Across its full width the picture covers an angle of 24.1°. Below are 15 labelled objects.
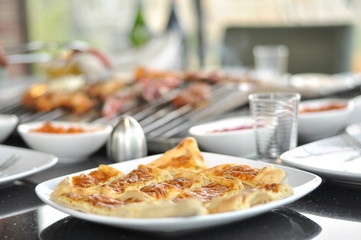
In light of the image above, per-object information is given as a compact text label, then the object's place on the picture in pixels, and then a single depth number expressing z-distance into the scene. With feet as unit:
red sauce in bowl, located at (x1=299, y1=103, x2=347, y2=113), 4.40
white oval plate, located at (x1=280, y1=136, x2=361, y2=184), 3.24
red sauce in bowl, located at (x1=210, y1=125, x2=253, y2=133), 4.00
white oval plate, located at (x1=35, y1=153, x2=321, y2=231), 2.68
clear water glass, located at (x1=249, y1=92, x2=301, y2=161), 3.64
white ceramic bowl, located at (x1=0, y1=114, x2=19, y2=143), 4.32
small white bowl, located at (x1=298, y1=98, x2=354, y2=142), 4.15
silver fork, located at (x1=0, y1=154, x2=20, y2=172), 3.63
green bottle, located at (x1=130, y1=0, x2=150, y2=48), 8.70
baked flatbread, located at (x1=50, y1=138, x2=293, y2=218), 2.75
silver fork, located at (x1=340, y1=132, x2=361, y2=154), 3.63
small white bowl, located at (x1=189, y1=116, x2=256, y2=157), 3.80
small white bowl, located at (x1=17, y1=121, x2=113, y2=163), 3.90
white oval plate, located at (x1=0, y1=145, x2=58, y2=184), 3.40
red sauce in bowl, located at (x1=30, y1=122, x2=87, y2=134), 4.11
